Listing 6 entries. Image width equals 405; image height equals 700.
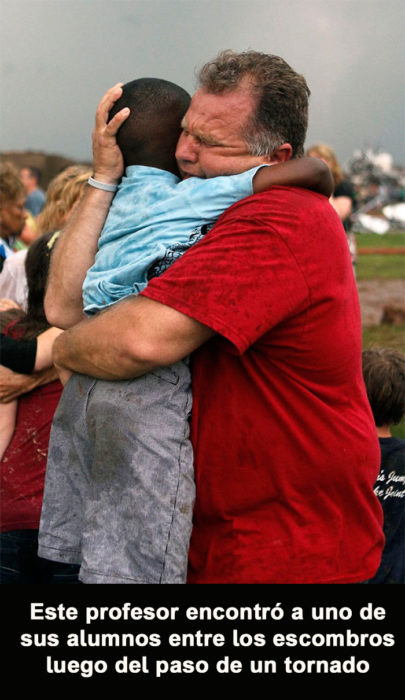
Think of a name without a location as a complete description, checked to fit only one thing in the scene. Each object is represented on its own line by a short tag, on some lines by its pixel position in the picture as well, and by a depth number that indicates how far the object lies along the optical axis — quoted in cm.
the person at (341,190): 793
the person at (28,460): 331
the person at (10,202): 642
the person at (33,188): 1163
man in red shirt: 194
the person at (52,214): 458
